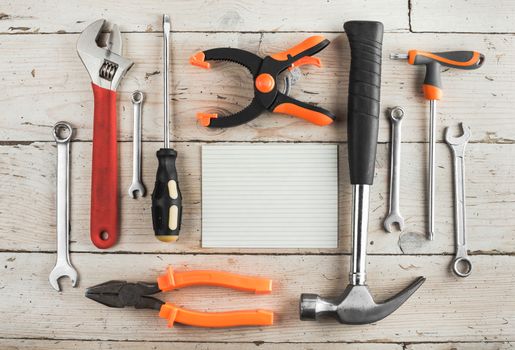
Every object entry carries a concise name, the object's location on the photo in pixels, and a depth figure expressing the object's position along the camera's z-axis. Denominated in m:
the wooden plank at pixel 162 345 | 1.10
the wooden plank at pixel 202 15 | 1.12
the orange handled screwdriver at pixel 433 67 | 1.08
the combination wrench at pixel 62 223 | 1.12
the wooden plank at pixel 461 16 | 1.12
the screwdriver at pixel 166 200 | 1.05
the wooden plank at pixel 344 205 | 1.11
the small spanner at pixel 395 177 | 1.10
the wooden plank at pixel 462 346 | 1.10
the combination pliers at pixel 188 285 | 1.06
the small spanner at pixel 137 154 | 1.12
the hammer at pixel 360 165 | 1.05
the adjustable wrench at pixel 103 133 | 1.10
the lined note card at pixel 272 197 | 1.11
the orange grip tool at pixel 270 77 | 1.06
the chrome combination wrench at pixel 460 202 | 1.10
